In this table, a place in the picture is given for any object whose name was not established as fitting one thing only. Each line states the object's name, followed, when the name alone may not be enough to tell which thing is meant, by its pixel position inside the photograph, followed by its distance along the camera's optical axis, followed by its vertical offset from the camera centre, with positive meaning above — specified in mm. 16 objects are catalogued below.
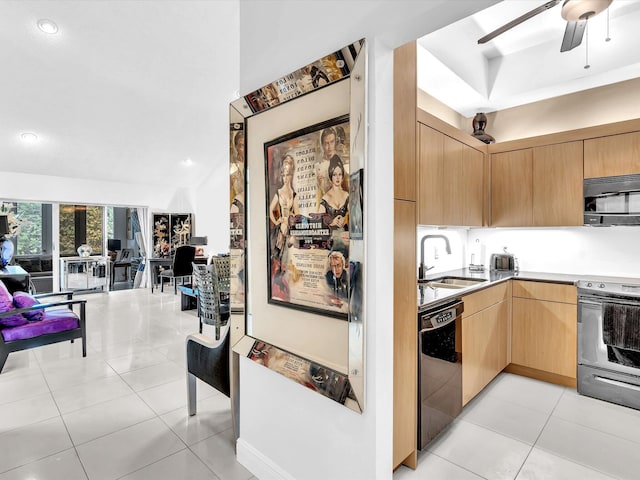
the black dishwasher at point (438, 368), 2037 -821
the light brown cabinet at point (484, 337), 2533 -808
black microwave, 2936 +330
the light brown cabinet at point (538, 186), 3230 +518
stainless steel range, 2623 -824
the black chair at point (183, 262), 6695 -440
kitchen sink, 3052 -405
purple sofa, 3311 -850
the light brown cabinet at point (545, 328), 2973 -812
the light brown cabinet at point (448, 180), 2590 +502
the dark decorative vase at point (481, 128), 3756 +1234
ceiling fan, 1908 +1330
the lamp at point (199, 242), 8523 -51
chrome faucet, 3066 -137
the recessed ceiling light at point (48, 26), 3883 +2464
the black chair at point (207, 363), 2281 -857
